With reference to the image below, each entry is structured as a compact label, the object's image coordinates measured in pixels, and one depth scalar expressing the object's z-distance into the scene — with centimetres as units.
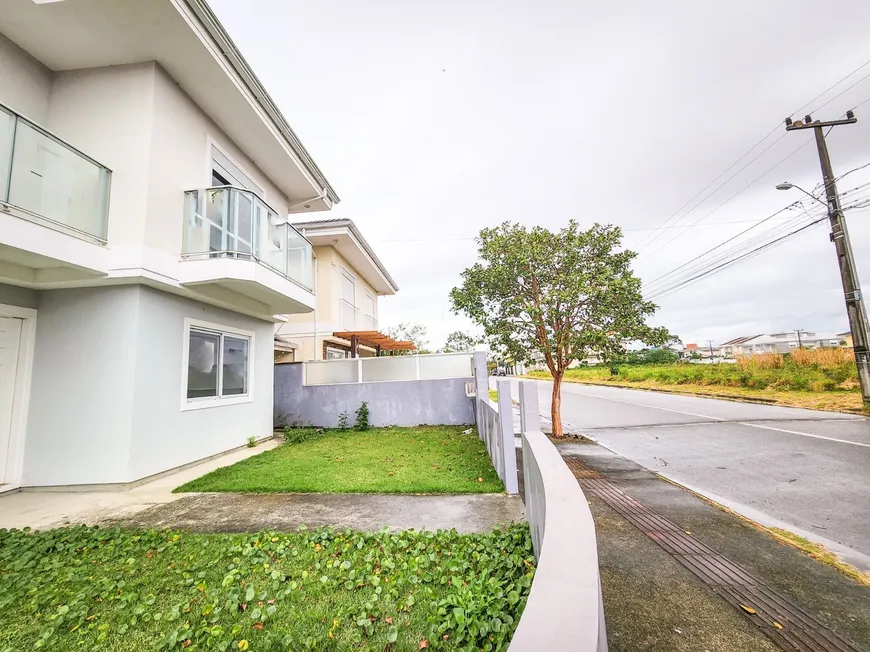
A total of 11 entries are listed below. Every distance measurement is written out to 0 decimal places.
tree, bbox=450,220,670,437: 821
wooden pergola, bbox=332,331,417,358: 1284
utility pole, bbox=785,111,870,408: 1146
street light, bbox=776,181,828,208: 1136
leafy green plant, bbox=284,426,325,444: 897
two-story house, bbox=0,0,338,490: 510
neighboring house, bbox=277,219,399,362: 1236
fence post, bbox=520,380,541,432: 379
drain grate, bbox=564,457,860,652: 220
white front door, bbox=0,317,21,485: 538
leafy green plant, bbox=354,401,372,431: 1042
